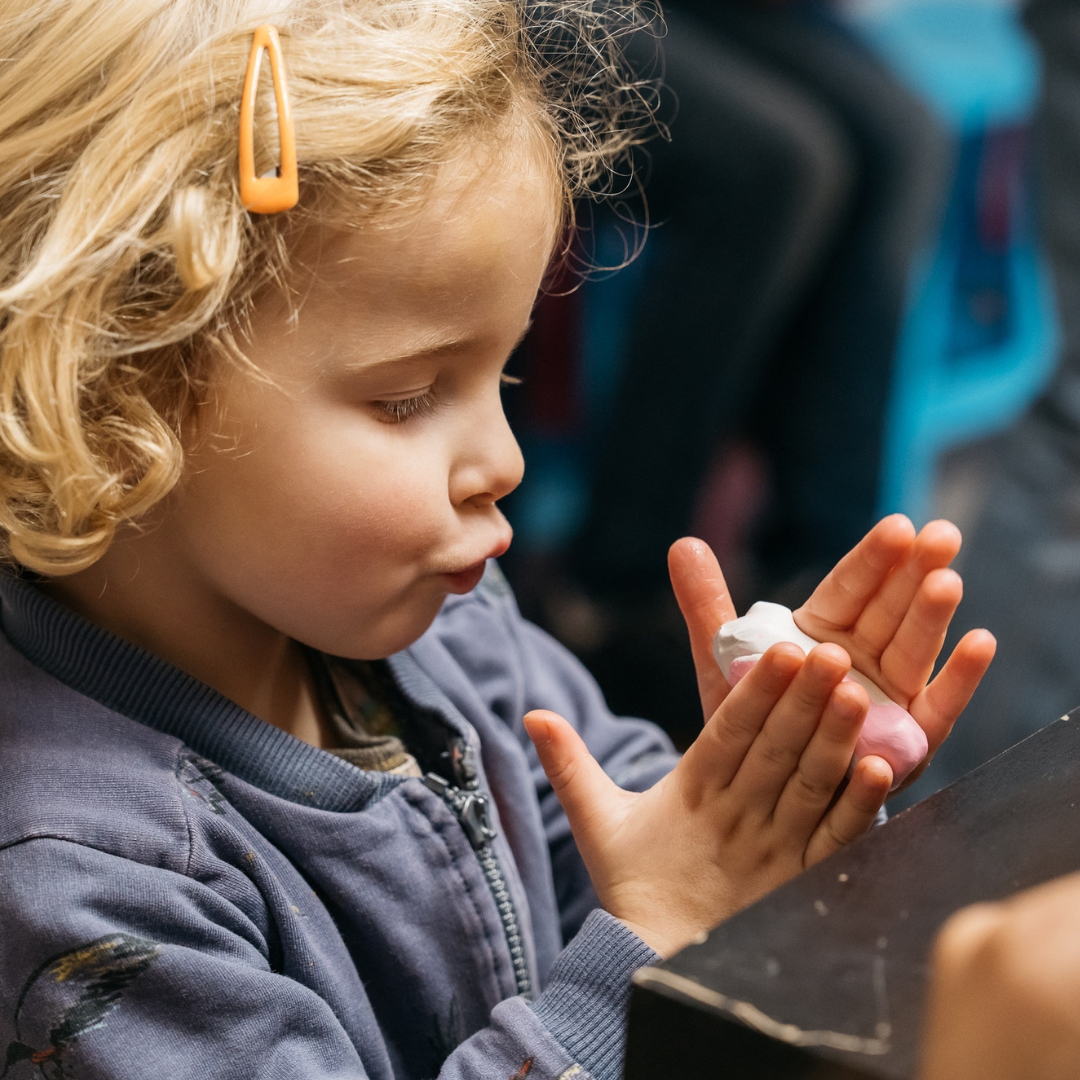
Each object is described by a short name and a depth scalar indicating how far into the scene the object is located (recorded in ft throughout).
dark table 2.15
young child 2.48
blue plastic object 5.55
